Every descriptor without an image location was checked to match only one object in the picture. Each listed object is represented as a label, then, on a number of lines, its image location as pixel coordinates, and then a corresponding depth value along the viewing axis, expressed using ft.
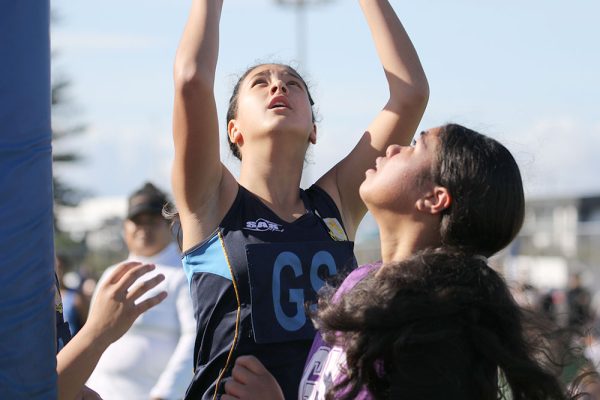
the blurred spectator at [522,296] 16.81
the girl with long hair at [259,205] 19.47
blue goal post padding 15.19
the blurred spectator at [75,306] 52.95
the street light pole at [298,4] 197.47
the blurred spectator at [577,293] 92.39
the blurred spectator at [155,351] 33.47
